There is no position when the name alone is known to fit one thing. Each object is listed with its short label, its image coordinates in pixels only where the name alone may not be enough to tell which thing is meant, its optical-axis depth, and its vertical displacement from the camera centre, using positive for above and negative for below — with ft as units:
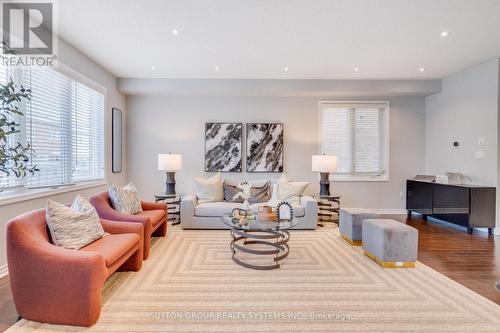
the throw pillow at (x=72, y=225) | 6.82 -1.82
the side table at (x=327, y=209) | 15.28 -2.90
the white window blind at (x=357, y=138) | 17.62 +1.99
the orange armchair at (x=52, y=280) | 5.79 -2.77
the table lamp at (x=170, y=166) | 14.99 -0.11
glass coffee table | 9.05 -2.82
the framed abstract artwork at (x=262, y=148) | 17.12 +1.18
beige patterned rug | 5.95 -3.84
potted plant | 5.59 +1.55
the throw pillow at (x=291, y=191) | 14.73 -1.57
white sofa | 13.82 -2.81
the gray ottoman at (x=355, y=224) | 11.44 -2.74
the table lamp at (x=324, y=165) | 15.34 +0.01
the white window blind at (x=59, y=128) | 9.51 +1.65
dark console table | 13.10 -2.14
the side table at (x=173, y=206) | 14.98 -2.87
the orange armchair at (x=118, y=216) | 9.75 -2.12
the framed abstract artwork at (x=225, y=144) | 17.12 +1.43
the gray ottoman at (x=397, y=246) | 9.00 -2.98
